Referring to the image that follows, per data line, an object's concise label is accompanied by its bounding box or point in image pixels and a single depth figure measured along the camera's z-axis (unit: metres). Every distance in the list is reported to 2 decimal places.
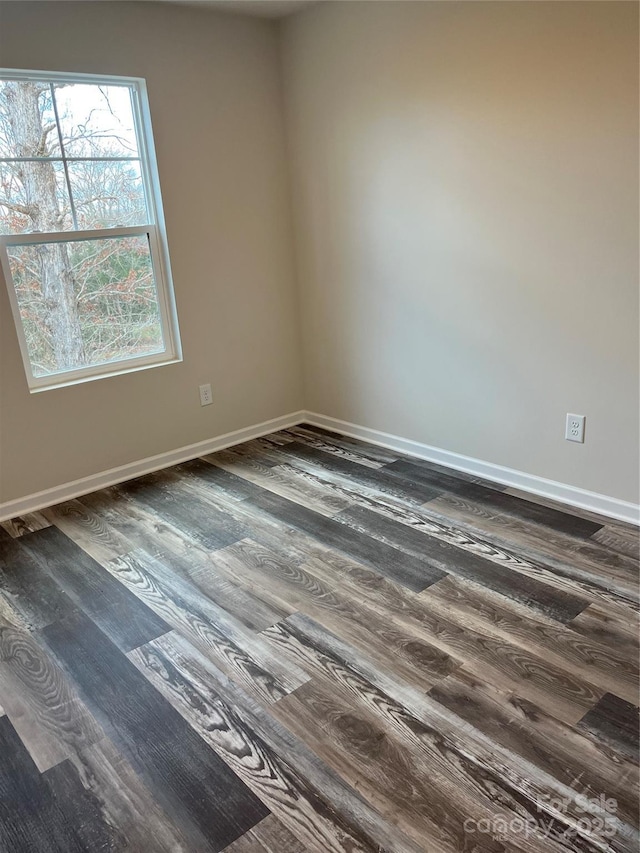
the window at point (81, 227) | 2.96
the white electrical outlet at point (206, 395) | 3.75
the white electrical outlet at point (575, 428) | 2.77
